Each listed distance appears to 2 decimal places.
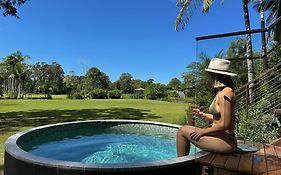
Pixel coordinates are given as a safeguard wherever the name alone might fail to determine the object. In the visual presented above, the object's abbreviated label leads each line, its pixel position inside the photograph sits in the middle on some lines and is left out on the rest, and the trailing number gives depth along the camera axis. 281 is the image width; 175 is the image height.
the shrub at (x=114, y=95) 22.41
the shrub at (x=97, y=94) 22.57
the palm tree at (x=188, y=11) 8.73
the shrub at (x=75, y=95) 21.89
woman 2.34
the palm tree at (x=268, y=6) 11.36
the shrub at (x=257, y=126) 4.06
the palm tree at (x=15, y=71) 25.54
